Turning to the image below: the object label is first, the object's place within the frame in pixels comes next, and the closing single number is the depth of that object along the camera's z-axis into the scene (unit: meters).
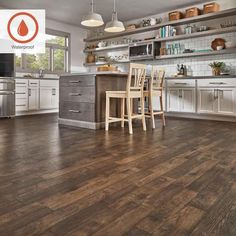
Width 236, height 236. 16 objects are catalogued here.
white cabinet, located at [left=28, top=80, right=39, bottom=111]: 6.19
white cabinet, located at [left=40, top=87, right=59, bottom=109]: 6.50
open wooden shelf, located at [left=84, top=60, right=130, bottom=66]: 7.25
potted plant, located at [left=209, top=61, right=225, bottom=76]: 5.30
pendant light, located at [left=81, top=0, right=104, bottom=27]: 4.23
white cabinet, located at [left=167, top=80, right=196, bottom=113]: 5.35
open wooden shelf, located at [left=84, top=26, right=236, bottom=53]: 5.14
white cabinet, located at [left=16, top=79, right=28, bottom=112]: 5.92
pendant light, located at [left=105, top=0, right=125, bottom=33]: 4.55
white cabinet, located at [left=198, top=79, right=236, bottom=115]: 4.78
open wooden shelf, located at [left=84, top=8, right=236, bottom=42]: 5.17
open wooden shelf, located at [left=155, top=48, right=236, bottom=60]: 5.11
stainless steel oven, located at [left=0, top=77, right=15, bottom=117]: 5.34
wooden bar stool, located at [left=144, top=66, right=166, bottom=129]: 3.89
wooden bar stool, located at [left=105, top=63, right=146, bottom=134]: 3.44
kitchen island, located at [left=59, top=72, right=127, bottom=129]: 3.77
